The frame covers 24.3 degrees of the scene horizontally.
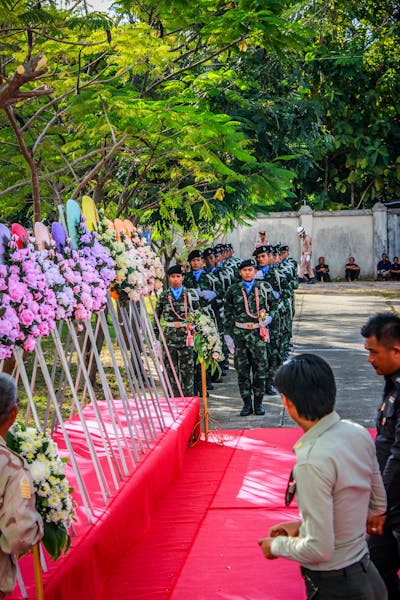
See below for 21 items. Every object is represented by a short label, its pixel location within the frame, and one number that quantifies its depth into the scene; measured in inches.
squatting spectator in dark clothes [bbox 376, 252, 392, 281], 1182.9
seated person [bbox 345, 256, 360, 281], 1198.9
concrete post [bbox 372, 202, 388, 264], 1201.4
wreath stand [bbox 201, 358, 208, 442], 360.1
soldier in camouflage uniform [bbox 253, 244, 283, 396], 442.3
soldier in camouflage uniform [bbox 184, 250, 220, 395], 512.1
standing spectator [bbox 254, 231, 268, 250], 954.9
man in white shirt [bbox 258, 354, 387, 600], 121.1
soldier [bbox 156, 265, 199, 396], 439.5
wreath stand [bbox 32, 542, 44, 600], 156.5
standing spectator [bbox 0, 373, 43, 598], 138.4
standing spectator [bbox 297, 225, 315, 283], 1174.9
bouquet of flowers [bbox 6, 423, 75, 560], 158.9
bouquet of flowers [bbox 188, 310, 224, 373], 371.6
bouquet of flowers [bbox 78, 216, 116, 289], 258.1
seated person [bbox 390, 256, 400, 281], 1175.1
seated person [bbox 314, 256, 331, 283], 1197.7
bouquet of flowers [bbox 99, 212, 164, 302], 282.7
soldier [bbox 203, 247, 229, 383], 520.1
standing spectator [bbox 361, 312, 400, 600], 164.2
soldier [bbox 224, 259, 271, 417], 420.2
